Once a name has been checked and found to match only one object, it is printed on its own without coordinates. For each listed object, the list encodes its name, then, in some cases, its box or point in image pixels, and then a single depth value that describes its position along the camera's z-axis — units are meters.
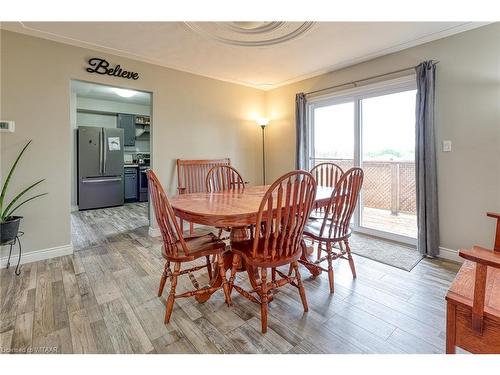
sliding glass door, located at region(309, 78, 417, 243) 3.12
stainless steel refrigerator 5.09
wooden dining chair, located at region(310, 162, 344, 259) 2.85
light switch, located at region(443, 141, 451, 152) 2.59
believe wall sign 2.89
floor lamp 4.70
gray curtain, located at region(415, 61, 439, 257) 2.62
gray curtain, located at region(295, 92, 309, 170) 3.94
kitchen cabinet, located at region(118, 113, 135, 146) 6.00
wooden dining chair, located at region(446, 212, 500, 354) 0.94
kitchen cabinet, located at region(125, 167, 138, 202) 5.97
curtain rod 2.85
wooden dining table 1.52
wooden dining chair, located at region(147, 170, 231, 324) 1.54
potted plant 2.18
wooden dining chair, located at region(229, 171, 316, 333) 1.48
